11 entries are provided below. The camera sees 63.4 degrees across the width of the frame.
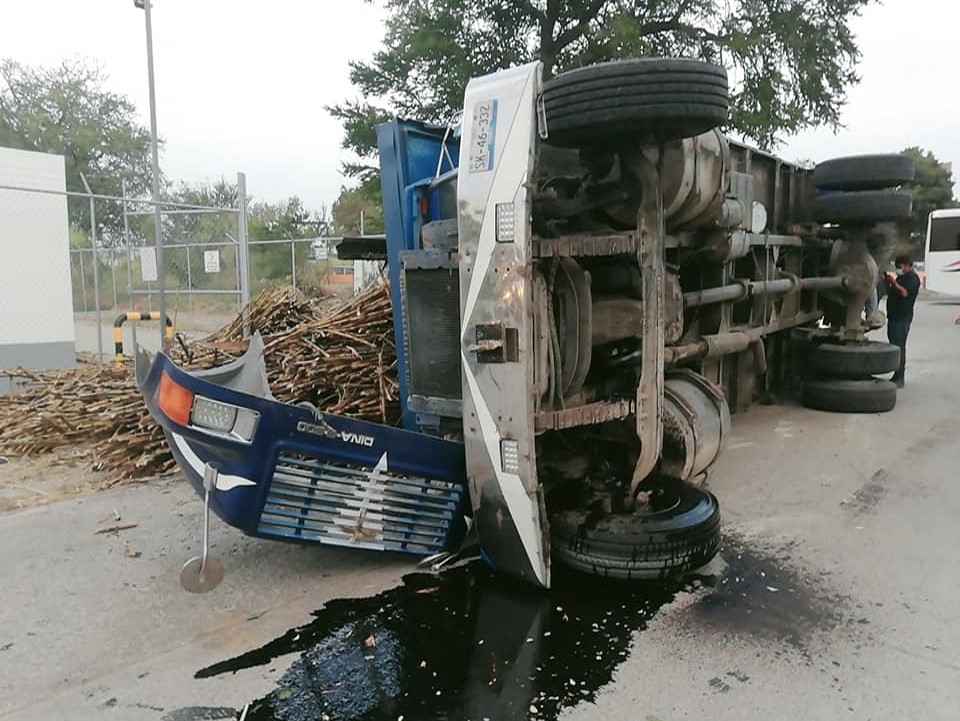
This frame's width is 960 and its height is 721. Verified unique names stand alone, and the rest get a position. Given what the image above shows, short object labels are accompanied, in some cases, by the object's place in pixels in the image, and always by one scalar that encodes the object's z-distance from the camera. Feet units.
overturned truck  10.54
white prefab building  33.83
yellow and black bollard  30.25
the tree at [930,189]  134.10
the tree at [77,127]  105.09
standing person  30.22
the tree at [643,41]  61.31
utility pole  24.12
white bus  87.40
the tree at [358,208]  67.51
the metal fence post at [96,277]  35.01
